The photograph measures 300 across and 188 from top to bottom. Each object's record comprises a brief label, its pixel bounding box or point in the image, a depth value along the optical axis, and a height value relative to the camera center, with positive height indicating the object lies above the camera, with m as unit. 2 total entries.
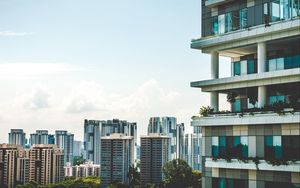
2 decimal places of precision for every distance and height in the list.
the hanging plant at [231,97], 39.69 +2.34
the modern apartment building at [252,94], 32.25 +2.41
